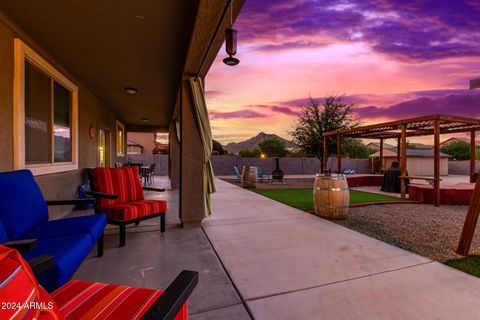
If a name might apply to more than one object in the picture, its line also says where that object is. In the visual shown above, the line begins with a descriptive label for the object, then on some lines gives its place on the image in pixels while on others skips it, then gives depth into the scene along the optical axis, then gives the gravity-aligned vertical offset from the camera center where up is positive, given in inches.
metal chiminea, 429.4 -28.3
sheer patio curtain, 147.9 +18.8
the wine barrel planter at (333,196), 163.9 -26.2
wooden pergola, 249.4 +44.0
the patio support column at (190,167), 147.3 -5.4
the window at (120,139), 379.9 +34.3
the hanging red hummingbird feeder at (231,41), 90.0 +45.4
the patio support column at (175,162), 331.6 -5.1
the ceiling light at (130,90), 212.6 +63.5
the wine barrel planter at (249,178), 354.9 -29.4
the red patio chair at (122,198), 112.3 -22.2
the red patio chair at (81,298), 21.0 -20.6
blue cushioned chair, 59.2 -24.4
